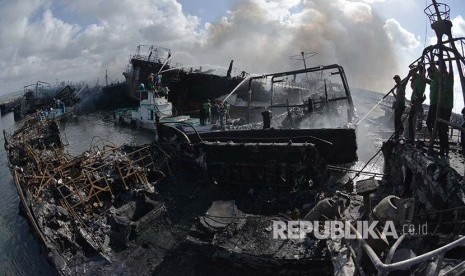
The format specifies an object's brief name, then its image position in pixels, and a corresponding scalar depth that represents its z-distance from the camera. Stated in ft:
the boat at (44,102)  134.48
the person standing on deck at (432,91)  23.72
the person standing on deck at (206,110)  77.05
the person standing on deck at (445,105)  22.39
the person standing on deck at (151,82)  95.08
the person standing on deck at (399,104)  27.84
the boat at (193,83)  112.88
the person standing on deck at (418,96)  25.62
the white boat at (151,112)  95.14
